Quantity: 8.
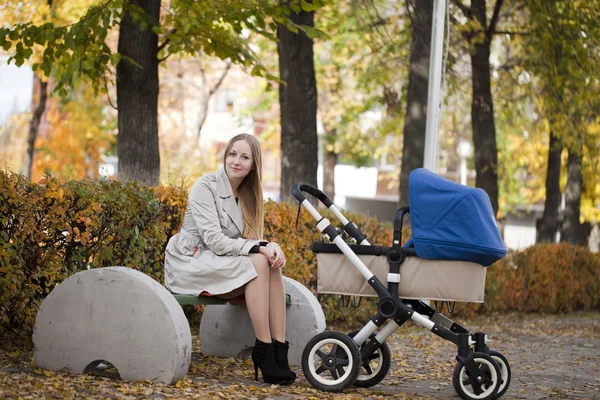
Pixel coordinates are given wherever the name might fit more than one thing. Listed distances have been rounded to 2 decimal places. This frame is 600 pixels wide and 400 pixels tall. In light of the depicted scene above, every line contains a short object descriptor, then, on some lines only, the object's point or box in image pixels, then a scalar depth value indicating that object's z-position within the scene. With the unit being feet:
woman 21.66
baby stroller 20.66
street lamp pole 43.29
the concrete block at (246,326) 24.85
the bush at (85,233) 23.16
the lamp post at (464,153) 122.07
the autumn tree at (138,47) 36.60
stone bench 20.26
